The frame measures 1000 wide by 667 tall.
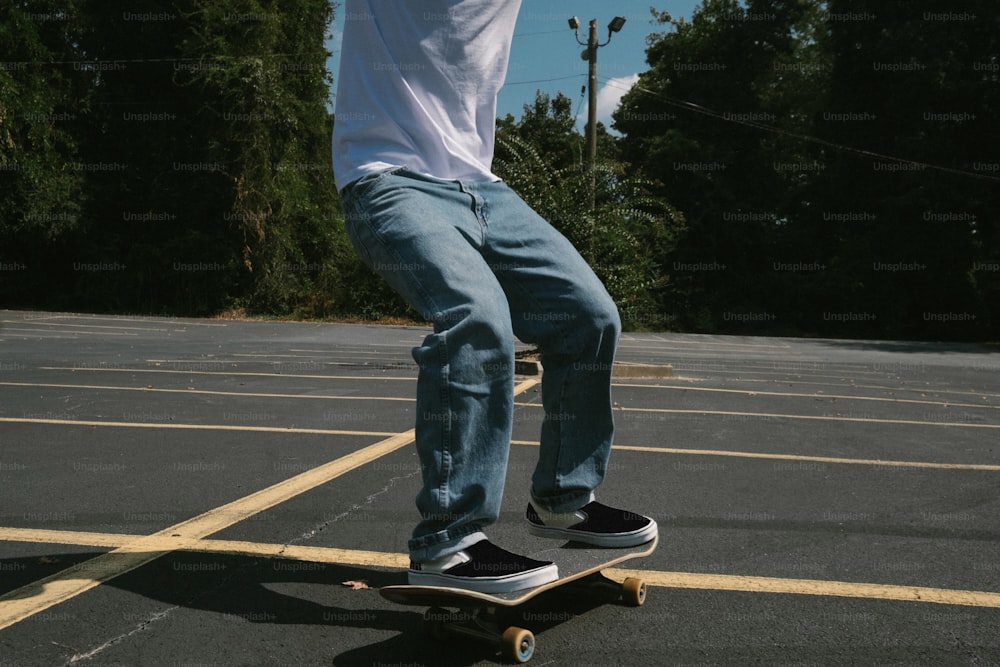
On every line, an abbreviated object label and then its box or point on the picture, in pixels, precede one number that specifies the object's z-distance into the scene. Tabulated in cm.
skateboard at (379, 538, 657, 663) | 212
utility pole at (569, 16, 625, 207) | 2173
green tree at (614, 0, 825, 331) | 3422
